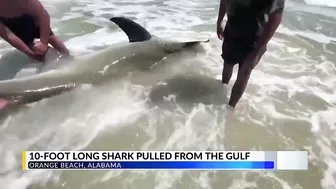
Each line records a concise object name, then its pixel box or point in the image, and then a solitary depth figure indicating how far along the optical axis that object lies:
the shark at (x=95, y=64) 3.45
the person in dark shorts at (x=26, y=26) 4.03
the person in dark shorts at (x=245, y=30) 2.98
